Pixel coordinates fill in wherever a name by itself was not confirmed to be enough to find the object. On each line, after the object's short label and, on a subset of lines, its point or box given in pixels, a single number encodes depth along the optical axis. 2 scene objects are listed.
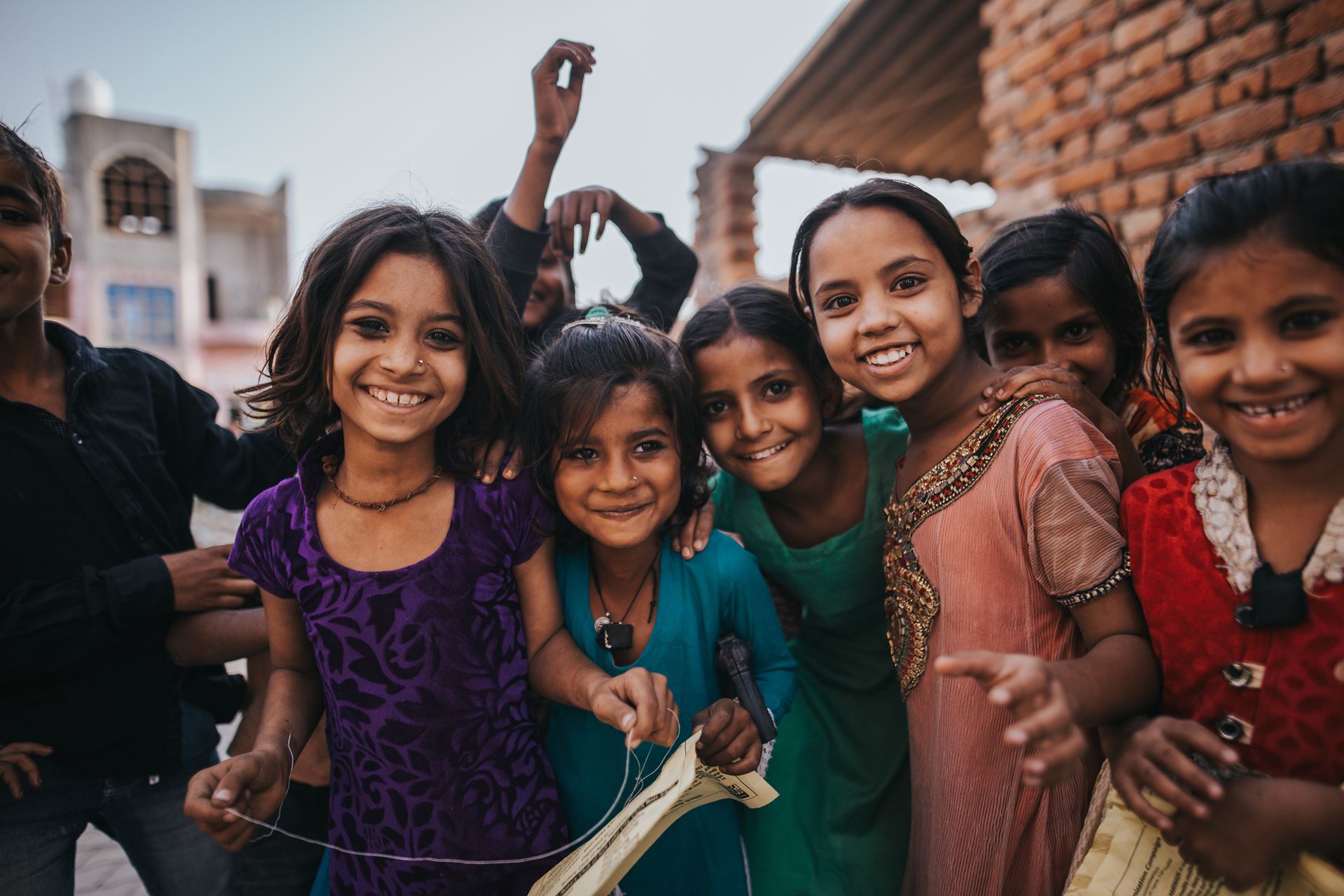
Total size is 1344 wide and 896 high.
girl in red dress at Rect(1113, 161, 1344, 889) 0.94
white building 18.05
